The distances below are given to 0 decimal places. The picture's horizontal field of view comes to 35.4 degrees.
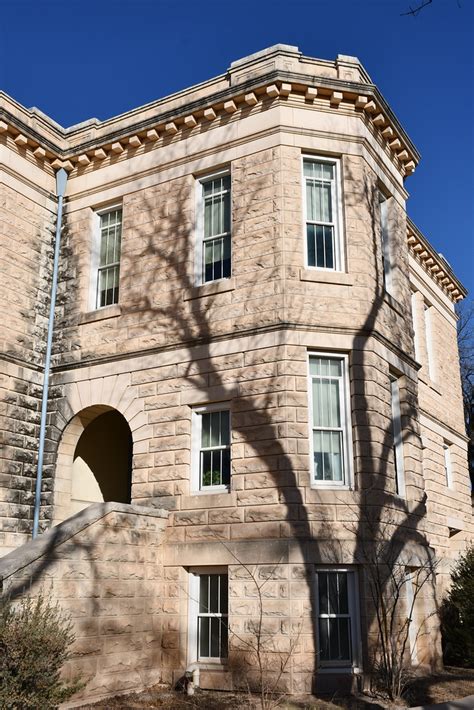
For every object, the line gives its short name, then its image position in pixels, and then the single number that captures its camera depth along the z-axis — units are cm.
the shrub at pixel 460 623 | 1488
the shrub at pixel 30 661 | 786
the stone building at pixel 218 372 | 1171
